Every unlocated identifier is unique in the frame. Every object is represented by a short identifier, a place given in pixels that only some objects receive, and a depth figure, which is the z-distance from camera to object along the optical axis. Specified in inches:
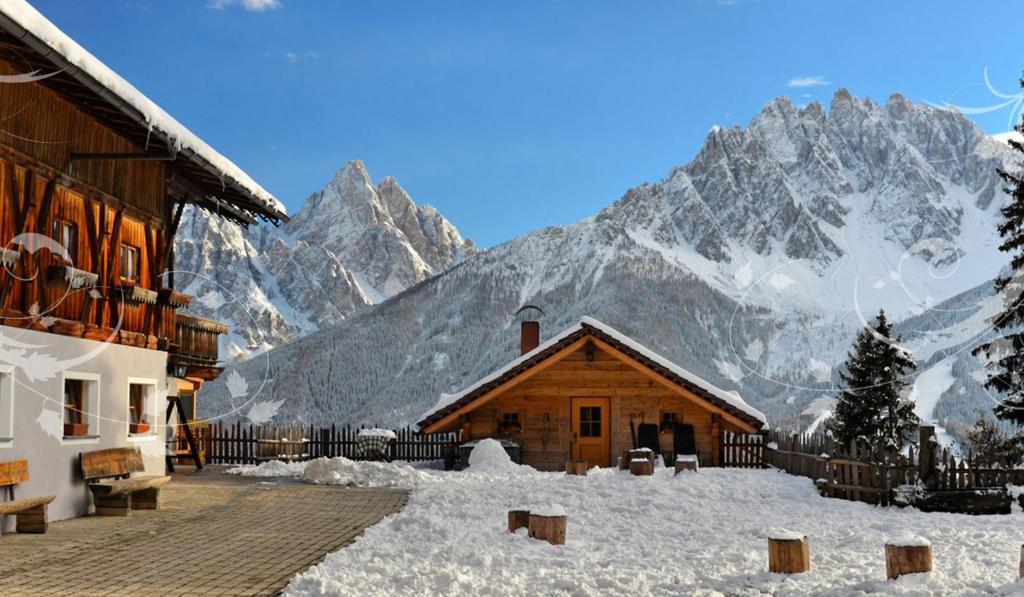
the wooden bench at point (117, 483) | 645.9
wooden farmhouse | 584.4
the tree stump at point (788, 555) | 449.7
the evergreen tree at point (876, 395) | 1563.7
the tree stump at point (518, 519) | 569.9
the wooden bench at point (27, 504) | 551.8
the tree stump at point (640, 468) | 831.7
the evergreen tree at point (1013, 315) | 1013.2
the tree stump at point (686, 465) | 883.4
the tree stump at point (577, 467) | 888.9
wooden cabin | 1139.3
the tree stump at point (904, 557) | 428.8
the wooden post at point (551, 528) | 537.6
